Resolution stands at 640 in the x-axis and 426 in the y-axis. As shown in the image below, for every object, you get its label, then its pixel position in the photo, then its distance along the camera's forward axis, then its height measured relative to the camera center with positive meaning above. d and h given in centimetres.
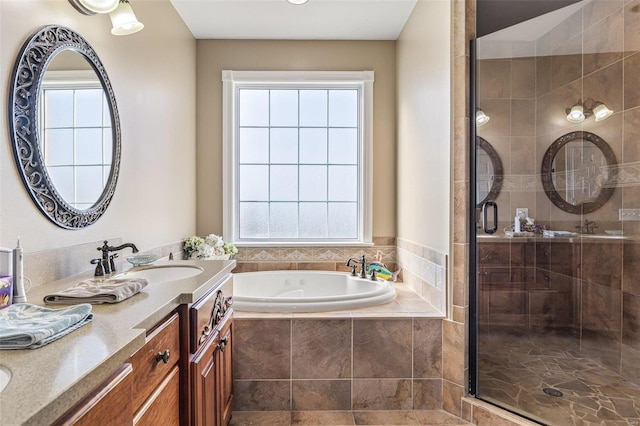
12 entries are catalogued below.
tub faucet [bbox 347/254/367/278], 282 -45
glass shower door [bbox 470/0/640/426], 161 -3
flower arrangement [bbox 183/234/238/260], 269 -29
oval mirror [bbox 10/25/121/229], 121 +34
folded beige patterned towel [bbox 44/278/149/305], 102 -24
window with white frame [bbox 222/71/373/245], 325 +46
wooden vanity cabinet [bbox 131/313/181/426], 89 -47
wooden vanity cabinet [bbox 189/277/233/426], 121 -61
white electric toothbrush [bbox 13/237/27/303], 105 -20
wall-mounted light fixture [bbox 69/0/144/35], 148 +89
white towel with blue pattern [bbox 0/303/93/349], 68 -25
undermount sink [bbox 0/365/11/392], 55 -27
